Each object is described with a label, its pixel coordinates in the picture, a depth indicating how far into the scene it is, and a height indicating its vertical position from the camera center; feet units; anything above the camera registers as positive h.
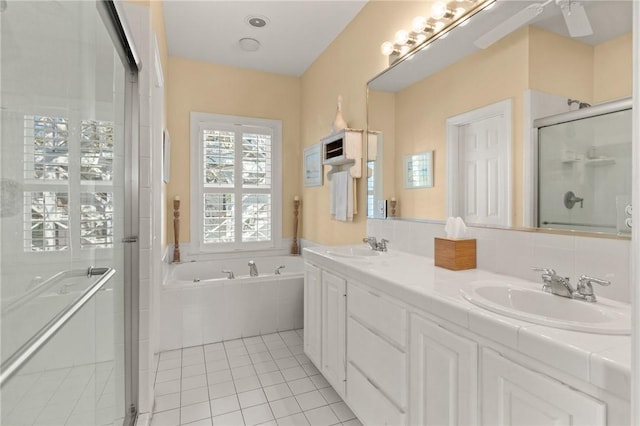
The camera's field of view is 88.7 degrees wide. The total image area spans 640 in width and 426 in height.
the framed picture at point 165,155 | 8.91 +1.62
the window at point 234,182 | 12.00 +1.13
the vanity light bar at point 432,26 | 5.57 +3.55
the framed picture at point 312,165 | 11.39 +1.71
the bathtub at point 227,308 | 8.58 -2.67
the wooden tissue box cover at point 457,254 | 5.09 -0.67
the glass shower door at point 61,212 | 2.25 +0.00
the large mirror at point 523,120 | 3.72 +1.34
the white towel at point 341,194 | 9.04 +0.49
